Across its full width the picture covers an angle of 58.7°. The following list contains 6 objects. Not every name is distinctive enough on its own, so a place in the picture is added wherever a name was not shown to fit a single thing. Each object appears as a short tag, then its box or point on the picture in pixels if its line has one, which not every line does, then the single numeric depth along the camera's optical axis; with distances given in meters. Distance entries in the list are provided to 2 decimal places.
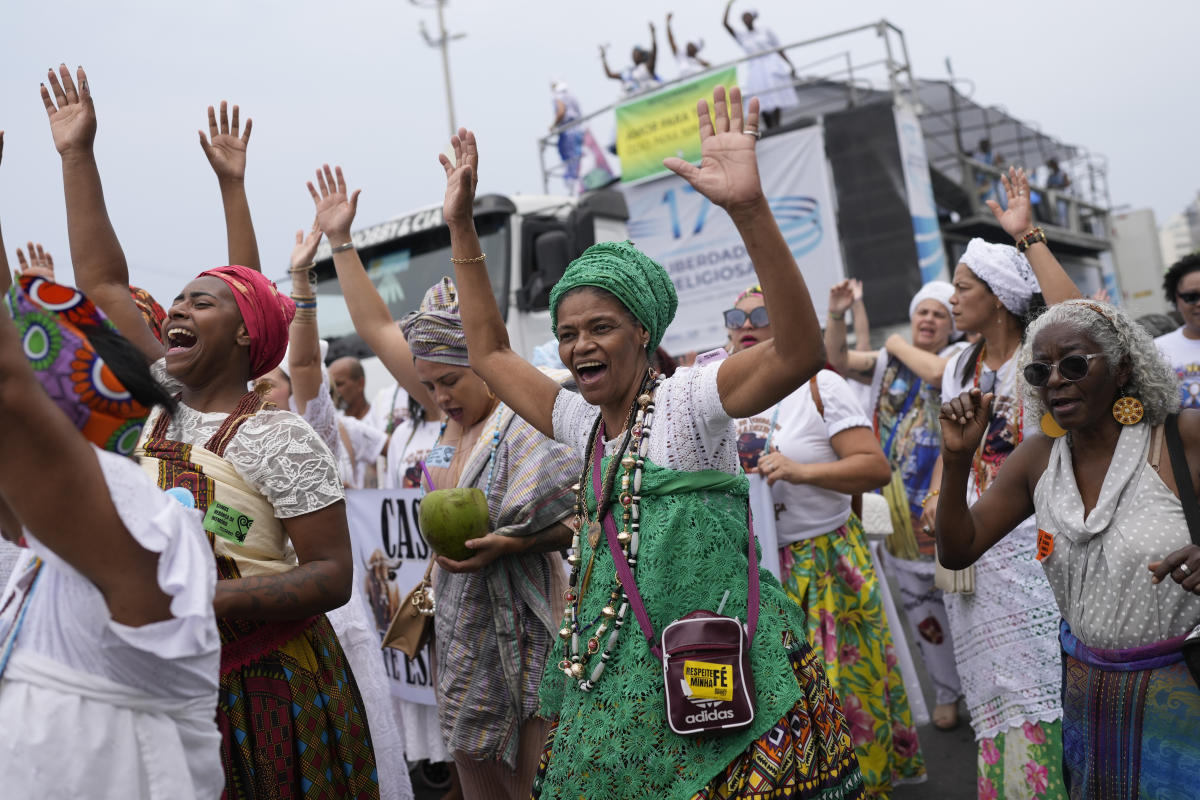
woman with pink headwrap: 2.53
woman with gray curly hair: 2.68
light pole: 28.20
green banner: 14.95
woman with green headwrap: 2.35
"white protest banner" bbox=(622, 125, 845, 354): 14.64
